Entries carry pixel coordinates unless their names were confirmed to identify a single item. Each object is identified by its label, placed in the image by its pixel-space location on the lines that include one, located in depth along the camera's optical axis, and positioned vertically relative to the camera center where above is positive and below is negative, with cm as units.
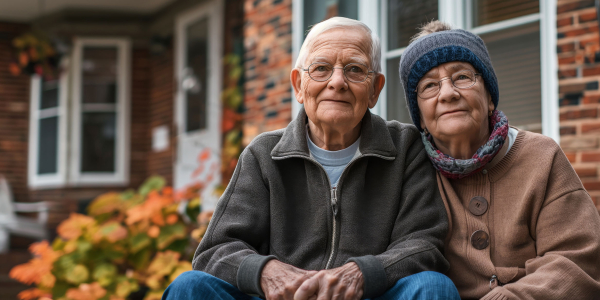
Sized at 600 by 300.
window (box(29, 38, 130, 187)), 848 +87
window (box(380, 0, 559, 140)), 299 +70
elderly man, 193 -6
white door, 677 +110
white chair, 721 -62
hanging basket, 788 +167
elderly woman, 181 -3
